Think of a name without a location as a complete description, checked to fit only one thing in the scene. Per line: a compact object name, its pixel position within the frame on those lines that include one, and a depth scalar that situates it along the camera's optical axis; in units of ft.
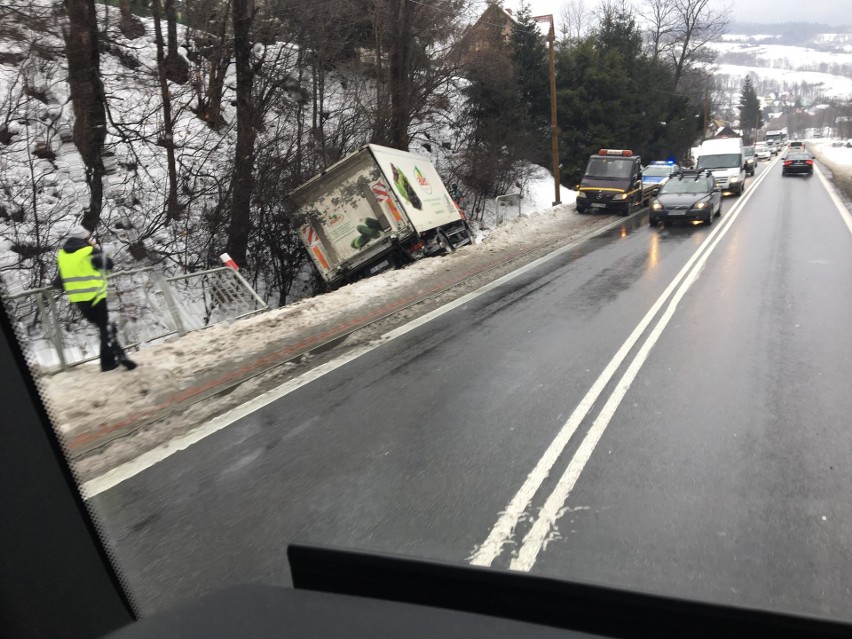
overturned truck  47.62
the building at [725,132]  401.39
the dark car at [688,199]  62.75
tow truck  77.92
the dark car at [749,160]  143.79
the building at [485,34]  89.57
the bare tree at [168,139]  48.29
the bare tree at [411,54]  67.41
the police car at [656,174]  92.88
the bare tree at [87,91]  40.91
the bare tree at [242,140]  49.60
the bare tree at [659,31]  191.93
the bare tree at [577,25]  216.35
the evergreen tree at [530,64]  110.01
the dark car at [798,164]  131.34
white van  94.63
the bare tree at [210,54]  53.16
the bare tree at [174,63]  57.41
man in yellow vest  23.12
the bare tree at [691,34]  188.65
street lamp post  84.17
